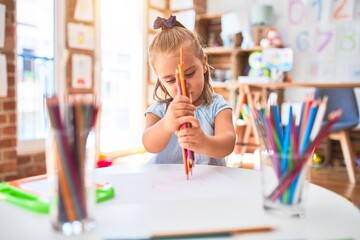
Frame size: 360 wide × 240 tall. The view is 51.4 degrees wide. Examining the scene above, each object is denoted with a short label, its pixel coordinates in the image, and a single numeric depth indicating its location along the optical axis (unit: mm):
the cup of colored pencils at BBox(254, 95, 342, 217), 479
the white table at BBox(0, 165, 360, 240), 441
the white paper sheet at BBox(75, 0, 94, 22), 2846
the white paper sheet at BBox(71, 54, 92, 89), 2828
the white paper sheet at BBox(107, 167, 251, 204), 583
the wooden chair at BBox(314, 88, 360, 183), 2719
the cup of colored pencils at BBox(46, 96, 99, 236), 387
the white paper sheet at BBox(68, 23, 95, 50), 2795
